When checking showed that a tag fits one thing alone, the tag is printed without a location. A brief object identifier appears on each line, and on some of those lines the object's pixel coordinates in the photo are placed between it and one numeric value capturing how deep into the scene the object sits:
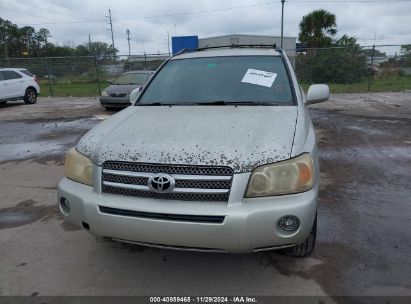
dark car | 12.98
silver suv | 2.50
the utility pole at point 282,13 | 32.74
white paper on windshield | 3.90
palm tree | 35.12
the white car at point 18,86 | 15.60
